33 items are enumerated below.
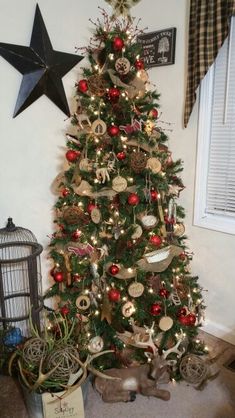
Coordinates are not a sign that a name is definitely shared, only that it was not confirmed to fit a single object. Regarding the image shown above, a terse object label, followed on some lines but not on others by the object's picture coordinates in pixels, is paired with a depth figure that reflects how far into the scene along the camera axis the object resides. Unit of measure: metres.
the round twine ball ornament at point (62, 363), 1.52
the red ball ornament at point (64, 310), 1.99
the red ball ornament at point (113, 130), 1.80
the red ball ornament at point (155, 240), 1.85
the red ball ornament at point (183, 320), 1.96
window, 2.12
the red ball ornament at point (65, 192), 2.01
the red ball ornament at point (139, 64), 1.84
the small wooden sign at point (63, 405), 1.50
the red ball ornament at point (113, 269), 1.82
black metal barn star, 1.99
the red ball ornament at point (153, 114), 1.89
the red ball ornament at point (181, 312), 1.97
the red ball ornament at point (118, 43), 1.76
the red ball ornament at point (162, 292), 1.94
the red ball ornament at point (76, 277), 1.95
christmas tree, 1.81
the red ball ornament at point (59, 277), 2.04
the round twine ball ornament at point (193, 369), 1.84
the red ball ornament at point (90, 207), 1.87
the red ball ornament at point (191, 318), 1.97
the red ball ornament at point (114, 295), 1.84
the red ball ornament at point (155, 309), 1.88
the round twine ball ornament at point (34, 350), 1.56
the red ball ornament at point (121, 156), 1.82
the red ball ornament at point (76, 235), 1.94
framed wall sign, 2.27
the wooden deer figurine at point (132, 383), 1.76
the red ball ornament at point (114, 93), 1.79
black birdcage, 1.92
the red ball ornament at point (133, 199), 1.77
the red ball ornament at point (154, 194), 1.84
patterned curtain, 1.91
